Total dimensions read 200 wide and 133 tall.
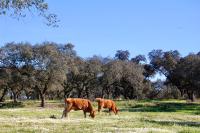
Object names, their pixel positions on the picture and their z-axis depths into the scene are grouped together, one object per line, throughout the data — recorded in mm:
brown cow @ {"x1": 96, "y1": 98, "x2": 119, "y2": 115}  48194
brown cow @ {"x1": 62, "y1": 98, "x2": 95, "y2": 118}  39750
